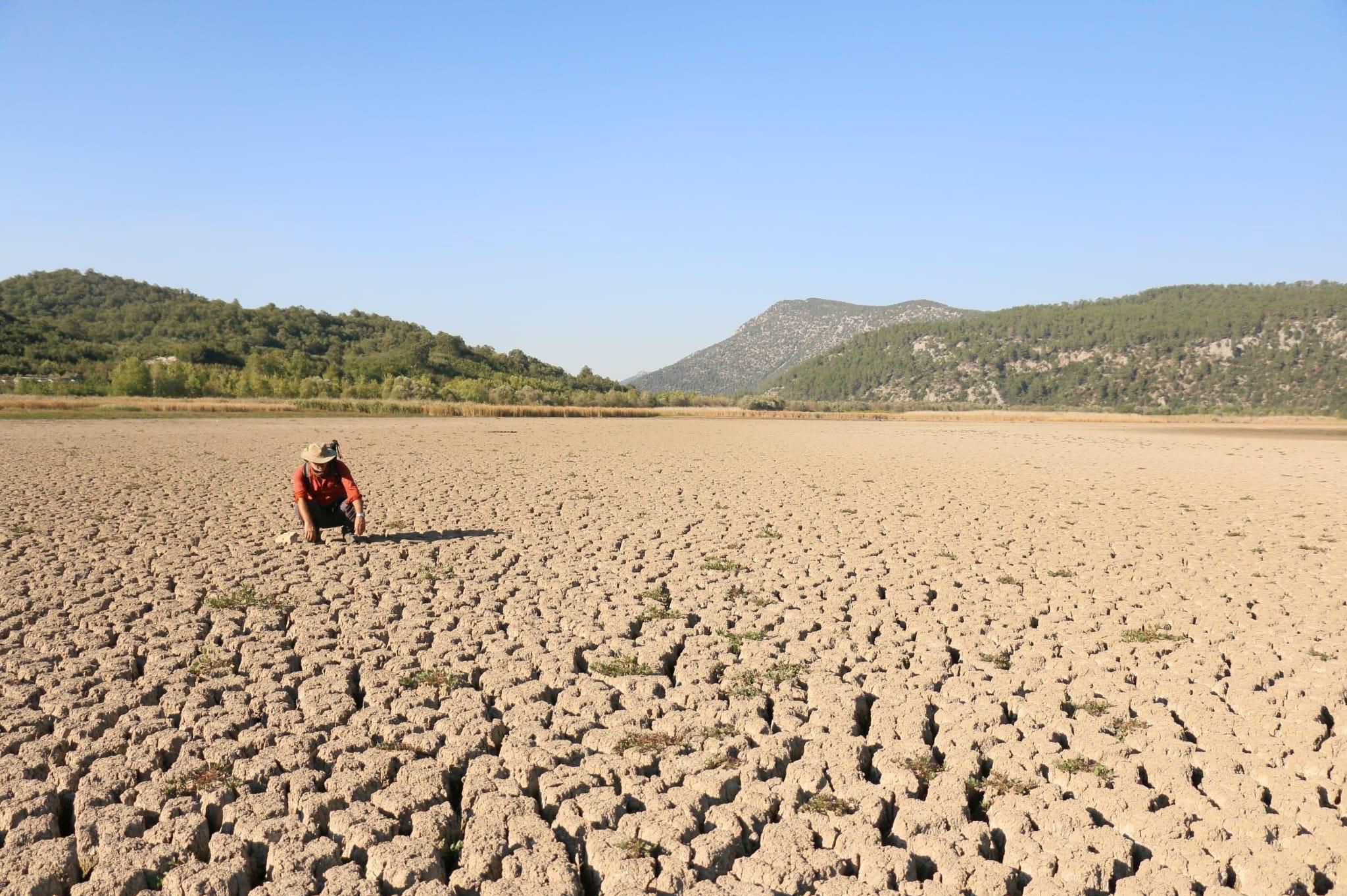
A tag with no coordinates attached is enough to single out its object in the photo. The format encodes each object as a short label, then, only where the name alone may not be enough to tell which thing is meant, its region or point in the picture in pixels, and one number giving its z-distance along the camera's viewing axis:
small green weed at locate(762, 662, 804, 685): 5.61
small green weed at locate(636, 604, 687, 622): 7.03
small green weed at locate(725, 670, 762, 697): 5.33
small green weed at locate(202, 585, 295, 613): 7.15
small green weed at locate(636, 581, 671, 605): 7.70
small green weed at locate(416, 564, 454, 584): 8.29
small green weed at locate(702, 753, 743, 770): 4.31
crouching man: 9.73
